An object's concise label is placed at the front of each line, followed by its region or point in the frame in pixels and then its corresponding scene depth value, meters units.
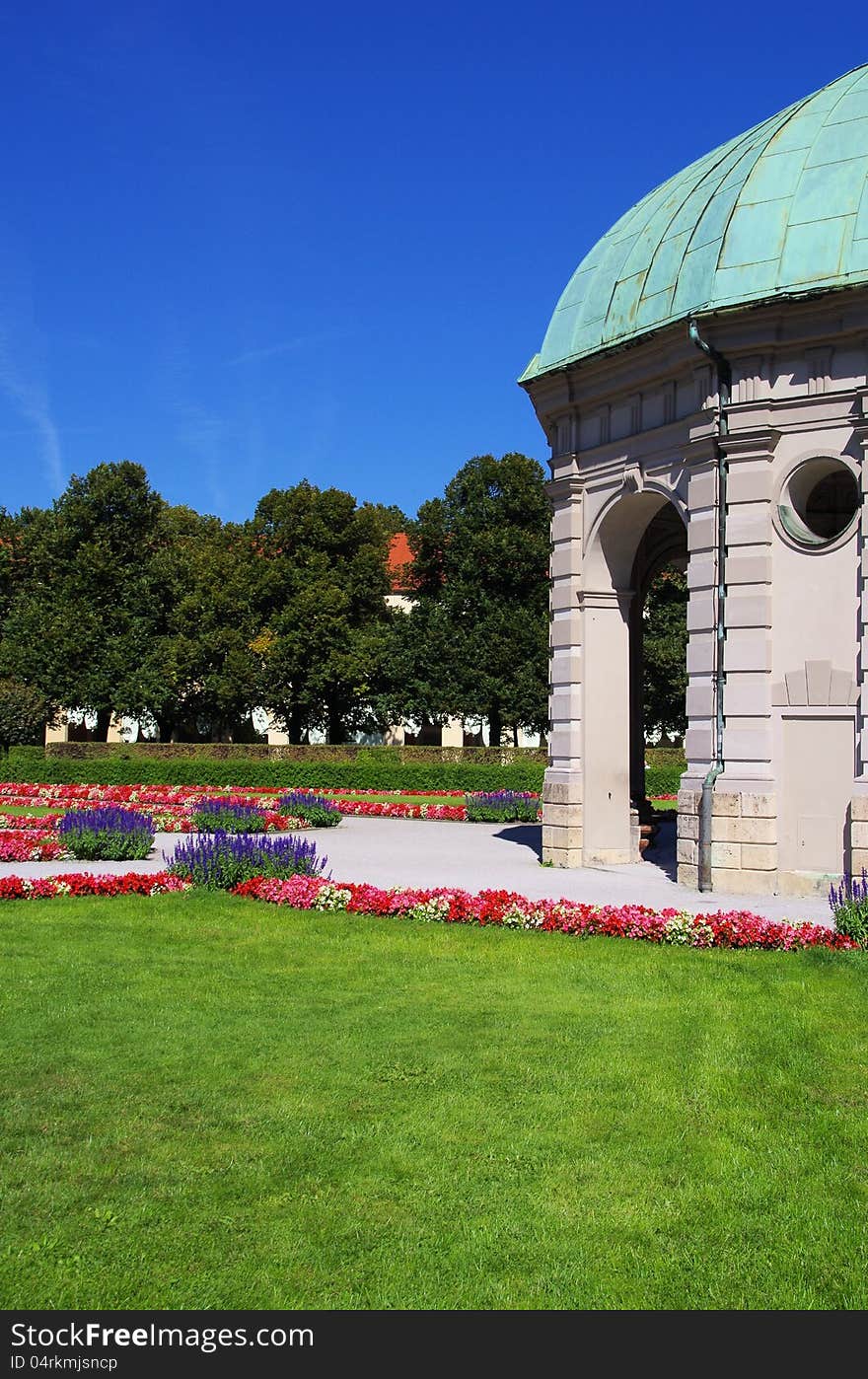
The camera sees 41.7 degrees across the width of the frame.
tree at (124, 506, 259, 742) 49.44
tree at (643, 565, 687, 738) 45.19
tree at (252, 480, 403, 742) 49.06
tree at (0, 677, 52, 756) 47.31
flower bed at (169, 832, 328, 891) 14.55
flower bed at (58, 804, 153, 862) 18.16
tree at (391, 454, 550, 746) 45.62
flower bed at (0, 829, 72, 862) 18.05
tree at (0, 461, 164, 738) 49.31
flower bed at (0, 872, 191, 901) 14.04
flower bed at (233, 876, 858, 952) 10.95
